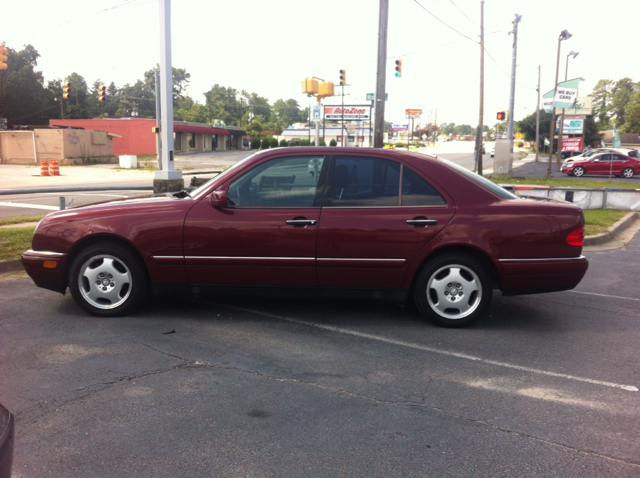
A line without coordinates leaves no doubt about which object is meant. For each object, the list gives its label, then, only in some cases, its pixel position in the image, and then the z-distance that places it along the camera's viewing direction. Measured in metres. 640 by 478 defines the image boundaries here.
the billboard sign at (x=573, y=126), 61.94
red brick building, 58.47
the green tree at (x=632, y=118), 95.00
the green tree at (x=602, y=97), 120.99
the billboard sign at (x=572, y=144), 37.59
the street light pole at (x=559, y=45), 29.68
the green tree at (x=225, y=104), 117.44
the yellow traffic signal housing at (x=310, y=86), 22.97
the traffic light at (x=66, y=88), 28.56
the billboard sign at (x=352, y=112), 75.25
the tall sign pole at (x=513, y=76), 27.45
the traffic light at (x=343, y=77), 26.11
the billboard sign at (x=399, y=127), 144.52
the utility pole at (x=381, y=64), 13.69
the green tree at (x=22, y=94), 65.12
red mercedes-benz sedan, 5.21
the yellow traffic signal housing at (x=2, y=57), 18.72
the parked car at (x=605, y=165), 34.47
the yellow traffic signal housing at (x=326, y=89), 22.97
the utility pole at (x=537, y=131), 54.43
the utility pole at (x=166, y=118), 13.75
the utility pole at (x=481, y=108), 26.86
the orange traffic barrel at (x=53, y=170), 31.77
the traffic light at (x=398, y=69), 24.81
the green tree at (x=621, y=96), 119.12
